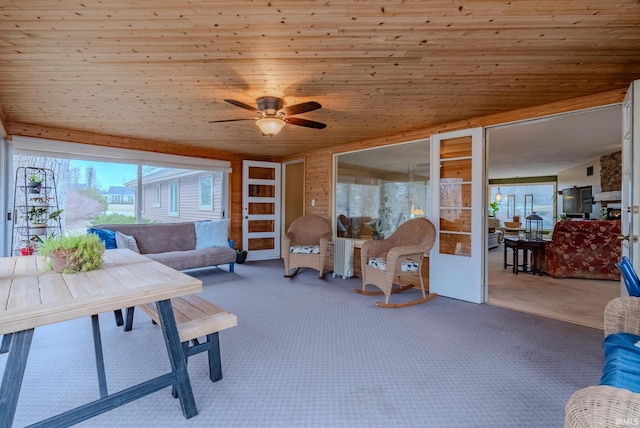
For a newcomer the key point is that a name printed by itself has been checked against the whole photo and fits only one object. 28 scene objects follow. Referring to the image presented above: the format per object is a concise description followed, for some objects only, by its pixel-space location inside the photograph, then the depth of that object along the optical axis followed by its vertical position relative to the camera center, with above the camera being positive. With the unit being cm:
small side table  508 -71
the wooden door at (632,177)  217 +26
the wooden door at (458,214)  364 -4
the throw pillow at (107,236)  388 -31
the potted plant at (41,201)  413 +16
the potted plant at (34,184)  393 +38
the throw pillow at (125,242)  396 -39
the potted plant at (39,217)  400 -6
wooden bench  179 -69
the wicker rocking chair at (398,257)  349 -58
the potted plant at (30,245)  363 -44
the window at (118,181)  430 +54
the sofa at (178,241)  411 -45
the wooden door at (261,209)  626 +6
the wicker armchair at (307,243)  475 -53
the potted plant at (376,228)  508 -29
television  782 +30
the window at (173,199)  596 +27
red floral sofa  450 -60
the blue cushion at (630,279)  168 -39
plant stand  399 +4
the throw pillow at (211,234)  509 -38
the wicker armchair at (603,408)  80 -56
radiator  486 -78
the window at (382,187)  460 +42
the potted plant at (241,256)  585 -88
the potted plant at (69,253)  175 -24
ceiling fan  292 +95
